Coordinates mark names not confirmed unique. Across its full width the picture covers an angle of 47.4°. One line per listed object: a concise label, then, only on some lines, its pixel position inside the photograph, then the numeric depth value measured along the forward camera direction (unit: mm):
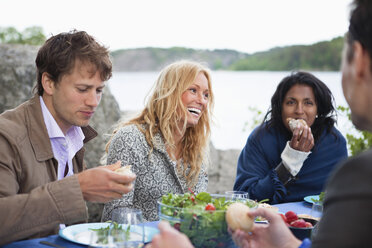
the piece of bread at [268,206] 2178
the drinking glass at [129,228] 1225
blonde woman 2699
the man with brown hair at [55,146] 1676
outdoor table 1686
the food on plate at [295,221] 1827
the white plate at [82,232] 1714
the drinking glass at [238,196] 1869
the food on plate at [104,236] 1284
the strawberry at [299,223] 1825
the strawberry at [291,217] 1907
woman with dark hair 3121
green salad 1505
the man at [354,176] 919
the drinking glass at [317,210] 1890
